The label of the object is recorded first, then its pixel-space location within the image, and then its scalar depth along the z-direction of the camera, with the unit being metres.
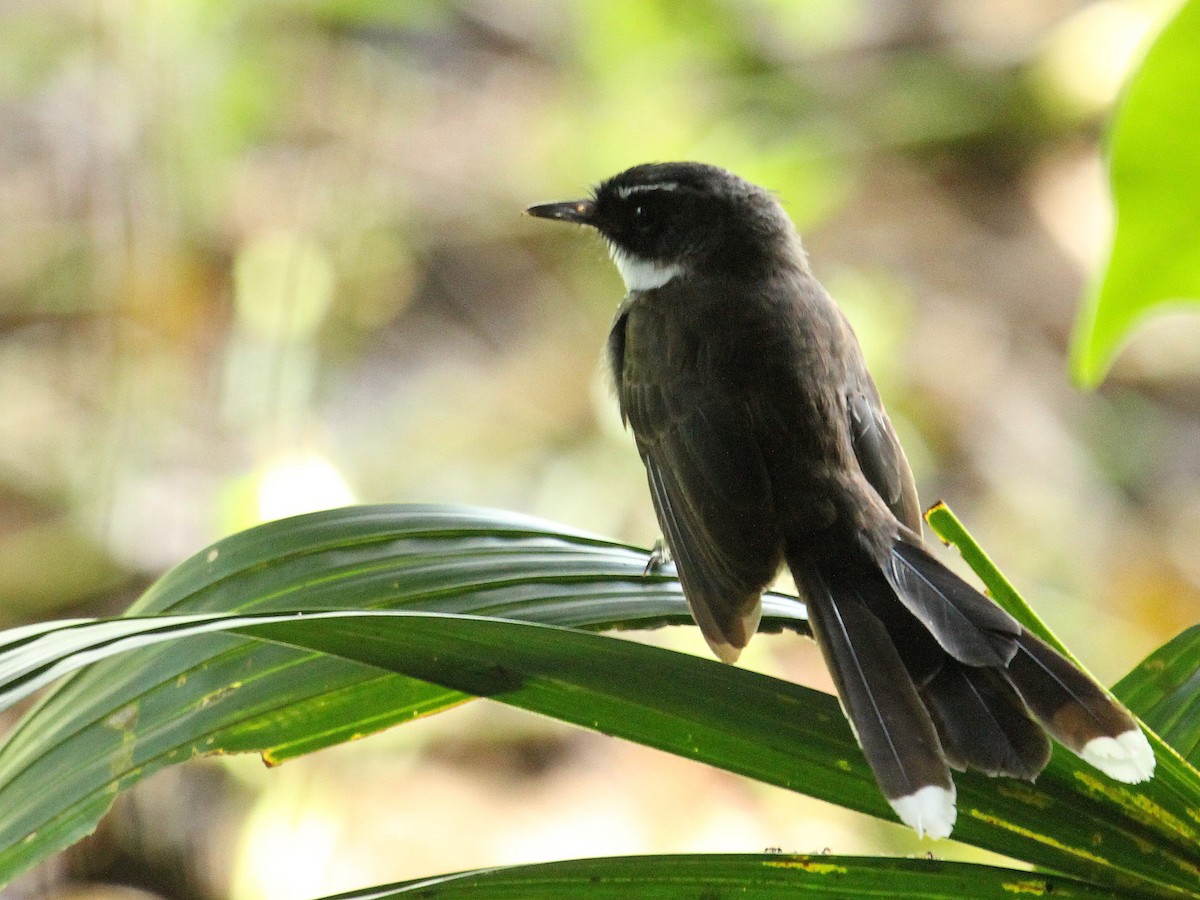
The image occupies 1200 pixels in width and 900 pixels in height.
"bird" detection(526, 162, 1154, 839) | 3.04
